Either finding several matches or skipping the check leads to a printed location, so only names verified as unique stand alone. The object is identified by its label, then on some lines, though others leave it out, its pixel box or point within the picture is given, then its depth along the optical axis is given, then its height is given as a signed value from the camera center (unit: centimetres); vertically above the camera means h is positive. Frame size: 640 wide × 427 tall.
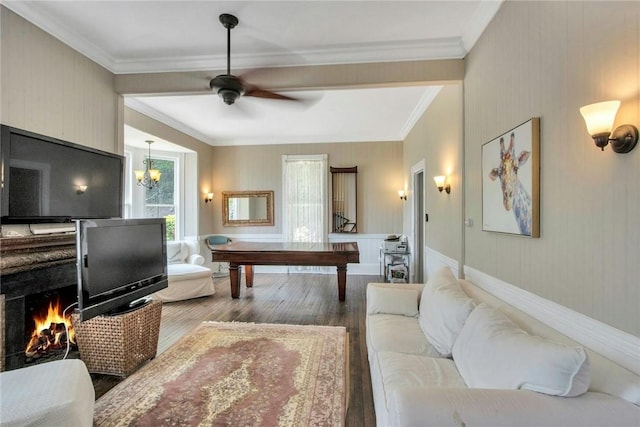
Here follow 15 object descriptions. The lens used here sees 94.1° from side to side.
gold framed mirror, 653 +11
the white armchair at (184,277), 431 -95
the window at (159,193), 527 +37
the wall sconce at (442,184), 338 +34
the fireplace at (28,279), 205 -51
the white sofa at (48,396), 138 -91
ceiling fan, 245 +108
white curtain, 627 +32
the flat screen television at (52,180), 212 +28
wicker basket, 233 -103
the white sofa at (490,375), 106 -70
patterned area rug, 187 -128
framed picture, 175 +21
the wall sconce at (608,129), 114 +33
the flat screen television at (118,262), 217 -41
